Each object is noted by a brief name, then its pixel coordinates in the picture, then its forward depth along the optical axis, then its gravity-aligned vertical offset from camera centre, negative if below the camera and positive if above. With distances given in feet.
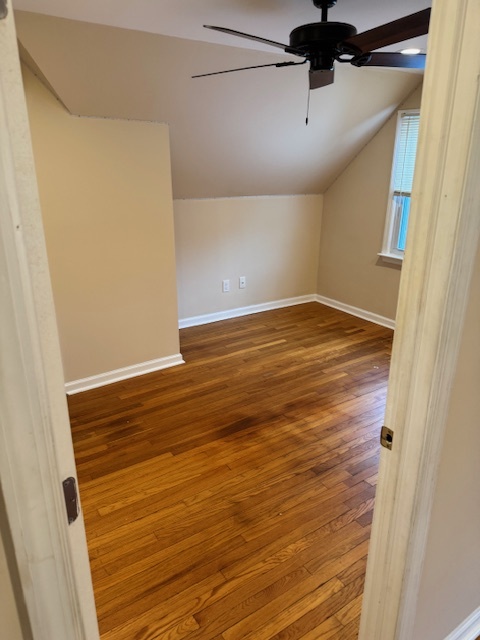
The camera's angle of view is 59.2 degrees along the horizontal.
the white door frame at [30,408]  1.67 -0.95
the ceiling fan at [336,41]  5.27 +1.93
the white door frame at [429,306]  2.53 -0.78
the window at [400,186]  12.47 +0.10
